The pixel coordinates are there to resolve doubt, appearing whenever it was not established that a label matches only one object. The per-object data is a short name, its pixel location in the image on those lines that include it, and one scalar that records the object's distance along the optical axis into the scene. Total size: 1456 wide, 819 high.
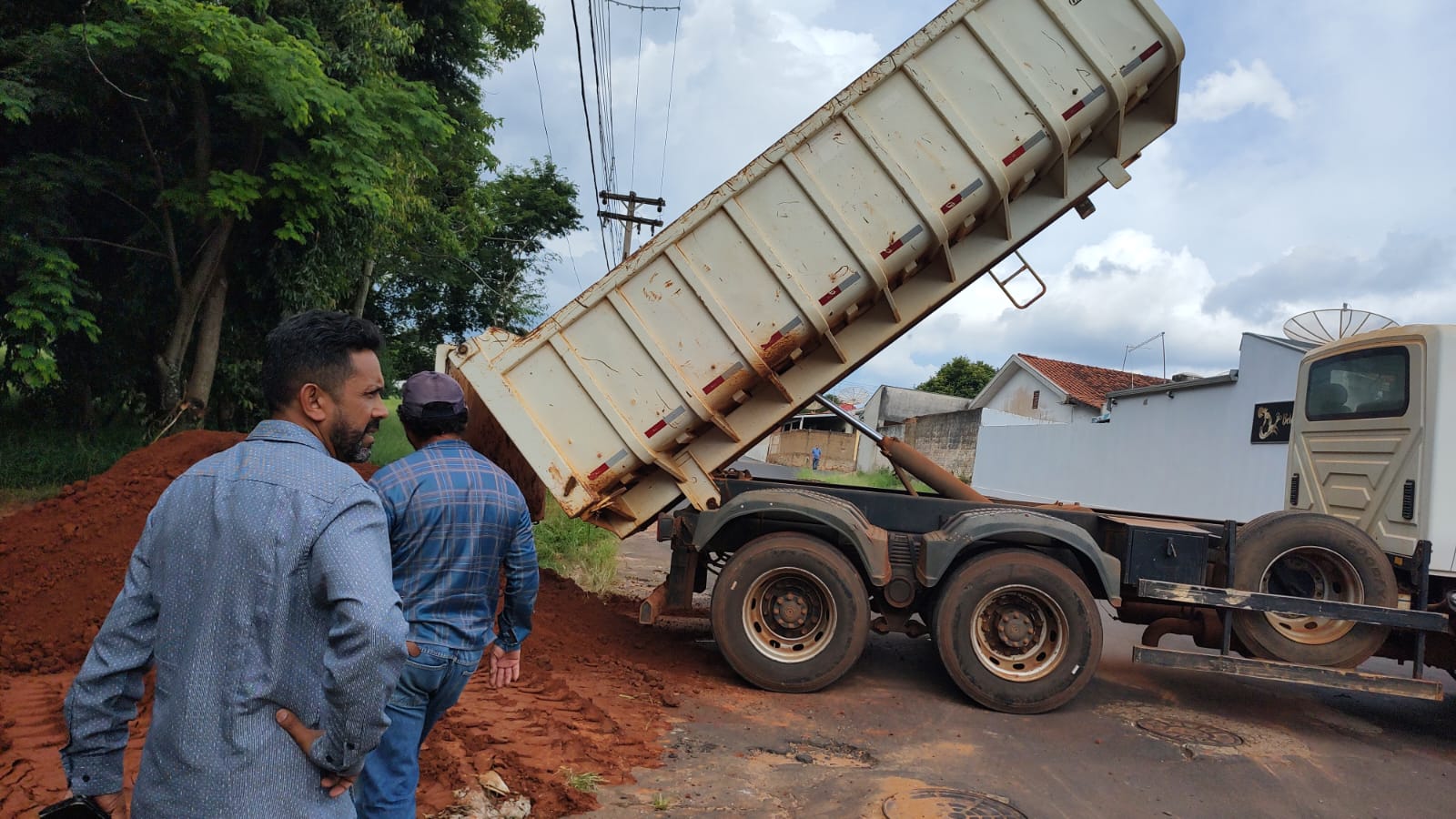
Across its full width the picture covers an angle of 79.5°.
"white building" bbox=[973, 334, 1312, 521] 16.81
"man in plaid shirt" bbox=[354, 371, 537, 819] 2.68
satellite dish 8.10
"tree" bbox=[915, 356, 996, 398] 55.84
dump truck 5.68
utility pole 23.47
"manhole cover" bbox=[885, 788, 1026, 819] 3.97
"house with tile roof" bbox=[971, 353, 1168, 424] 32.31
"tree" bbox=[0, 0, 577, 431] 8.93
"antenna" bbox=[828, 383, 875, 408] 57.66
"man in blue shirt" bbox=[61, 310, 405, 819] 1.66
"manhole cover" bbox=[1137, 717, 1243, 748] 5.43
